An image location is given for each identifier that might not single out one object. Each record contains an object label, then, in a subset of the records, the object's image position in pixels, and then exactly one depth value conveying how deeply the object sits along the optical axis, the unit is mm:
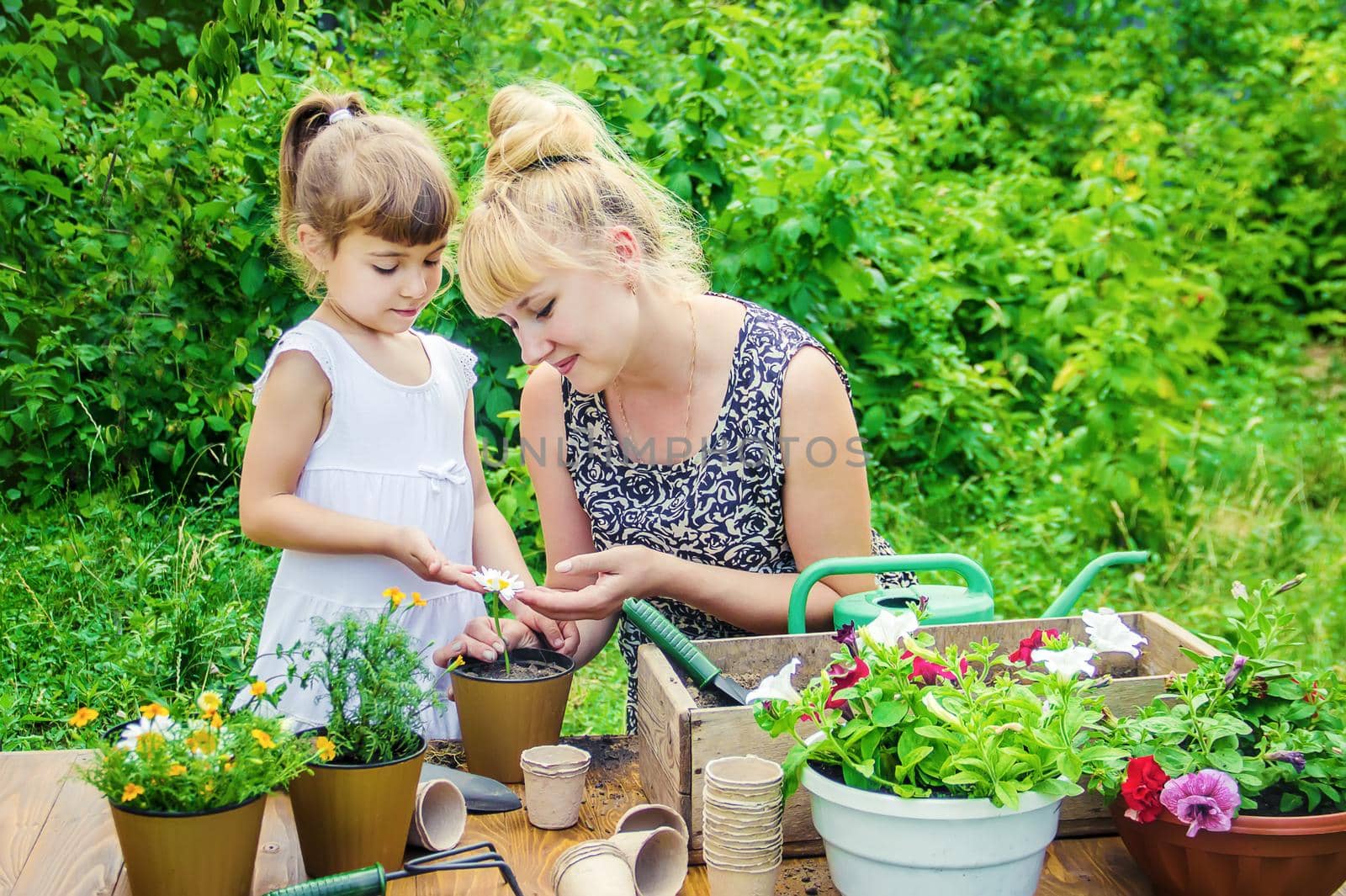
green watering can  1457
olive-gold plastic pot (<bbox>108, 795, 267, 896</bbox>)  1032
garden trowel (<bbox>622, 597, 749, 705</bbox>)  1338
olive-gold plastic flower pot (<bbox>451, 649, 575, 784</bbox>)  1381
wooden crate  1218
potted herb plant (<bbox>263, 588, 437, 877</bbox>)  1138
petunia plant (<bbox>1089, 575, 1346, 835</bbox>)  1105
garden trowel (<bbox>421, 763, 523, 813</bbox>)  1343
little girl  1759
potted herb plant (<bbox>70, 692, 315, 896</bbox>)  1031
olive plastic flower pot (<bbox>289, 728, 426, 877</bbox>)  1135
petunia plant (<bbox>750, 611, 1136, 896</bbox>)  1061
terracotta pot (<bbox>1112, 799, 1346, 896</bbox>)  1092
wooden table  1208
